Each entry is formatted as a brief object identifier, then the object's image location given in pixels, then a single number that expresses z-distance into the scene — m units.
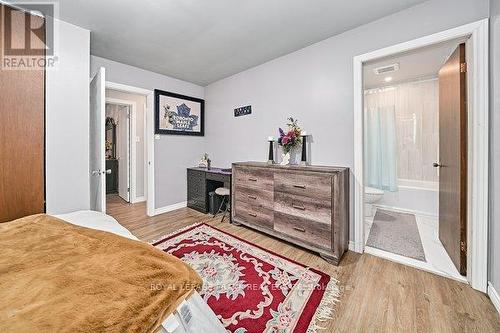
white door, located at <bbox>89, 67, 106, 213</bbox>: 2.09
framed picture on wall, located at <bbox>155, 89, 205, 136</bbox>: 3.60
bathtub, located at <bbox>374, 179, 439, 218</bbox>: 3.48
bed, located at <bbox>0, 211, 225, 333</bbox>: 0.59
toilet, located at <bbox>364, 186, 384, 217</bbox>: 3.51
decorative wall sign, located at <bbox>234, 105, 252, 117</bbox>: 3.42
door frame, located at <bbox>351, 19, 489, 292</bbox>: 1.61
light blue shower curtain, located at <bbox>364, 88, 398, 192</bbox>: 3.99
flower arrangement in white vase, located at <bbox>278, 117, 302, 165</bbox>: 2.68
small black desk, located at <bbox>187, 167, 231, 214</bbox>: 3.57
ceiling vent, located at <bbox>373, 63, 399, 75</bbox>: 3.07
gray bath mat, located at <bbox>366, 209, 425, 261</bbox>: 2.31
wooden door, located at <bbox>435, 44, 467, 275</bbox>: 1.81
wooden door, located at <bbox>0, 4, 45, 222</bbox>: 1.79
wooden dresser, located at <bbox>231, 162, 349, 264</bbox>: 2.07
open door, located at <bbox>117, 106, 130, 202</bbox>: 4.62
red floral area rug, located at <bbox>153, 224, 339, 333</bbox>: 1.38
